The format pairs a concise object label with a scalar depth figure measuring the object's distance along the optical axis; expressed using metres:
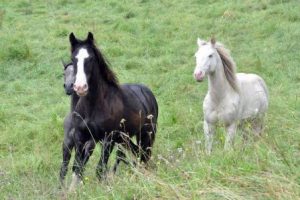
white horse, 14.07
